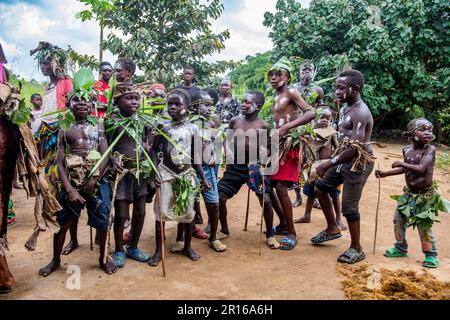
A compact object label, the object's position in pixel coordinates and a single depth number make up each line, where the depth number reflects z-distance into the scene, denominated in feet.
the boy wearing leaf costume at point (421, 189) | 13.17
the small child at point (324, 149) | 18.20
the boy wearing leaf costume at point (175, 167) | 13.12
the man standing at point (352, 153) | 13.23
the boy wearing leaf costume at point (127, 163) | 12.44
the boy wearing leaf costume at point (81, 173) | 11.50
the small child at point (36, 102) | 24.41
